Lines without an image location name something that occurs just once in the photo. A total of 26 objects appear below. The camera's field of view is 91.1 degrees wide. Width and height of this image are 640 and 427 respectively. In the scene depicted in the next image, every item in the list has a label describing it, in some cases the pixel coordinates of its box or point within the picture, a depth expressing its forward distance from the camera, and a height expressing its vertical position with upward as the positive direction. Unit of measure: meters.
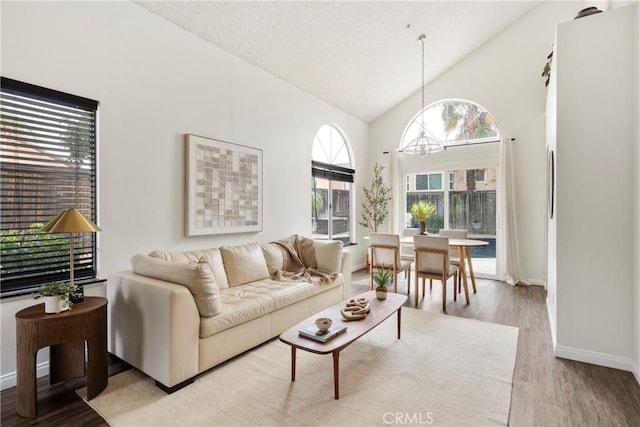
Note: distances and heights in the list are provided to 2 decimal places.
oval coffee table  1.96 -0.82
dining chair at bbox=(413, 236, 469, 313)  3.72 -0.59
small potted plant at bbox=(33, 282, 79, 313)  1.91 -0.50
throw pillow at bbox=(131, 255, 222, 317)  2.21 -0.47
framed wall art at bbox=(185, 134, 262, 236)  3.21 +0.31
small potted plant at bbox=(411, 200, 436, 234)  4.66 -0.01
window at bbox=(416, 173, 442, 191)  5.91 +0.59
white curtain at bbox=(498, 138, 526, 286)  5.04 -0.15
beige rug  1.83 -1.18
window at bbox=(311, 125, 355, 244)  5.25 +0.50
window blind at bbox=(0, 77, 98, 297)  2.14 +0.27
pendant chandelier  4.34 +0.93
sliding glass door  5.43 +0.17
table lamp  1.97 -0.05
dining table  3.98 -0.43
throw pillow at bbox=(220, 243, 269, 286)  3.20 -0.53
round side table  1.81 -0.79
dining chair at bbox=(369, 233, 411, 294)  4.18 -0.57
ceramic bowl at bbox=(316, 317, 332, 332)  2.10 -0.75
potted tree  6.14 +0.18
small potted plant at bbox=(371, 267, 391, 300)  2.85 -0.64
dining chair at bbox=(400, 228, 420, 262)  4.53 -0.60
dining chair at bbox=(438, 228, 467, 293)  4.66 -0.35
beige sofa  2.08 -0.75
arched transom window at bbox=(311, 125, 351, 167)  5.29 +1.17
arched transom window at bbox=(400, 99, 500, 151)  5.48 +1.63
